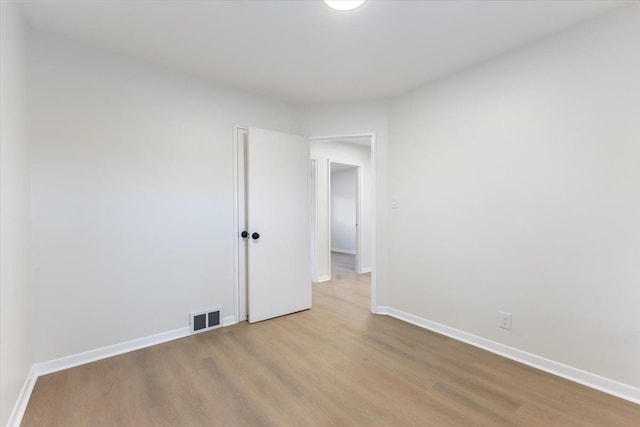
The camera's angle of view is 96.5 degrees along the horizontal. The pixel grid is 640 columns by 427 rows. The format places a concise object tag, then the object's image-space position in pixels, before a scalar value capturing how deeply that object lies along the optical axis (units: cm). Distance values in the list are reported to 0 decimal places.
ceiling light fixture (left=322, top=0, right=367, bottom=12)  170
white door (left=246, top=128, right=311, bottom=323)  299
